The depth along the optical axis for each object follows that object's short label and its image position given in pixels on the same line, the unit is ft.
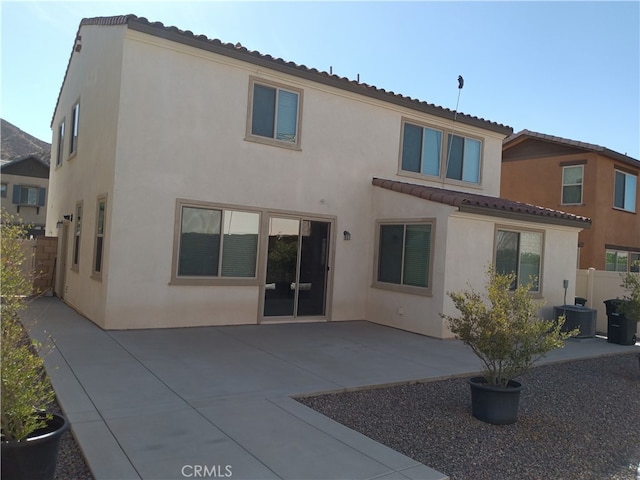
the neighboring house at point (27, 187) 123.65
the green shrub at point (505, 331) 18.02
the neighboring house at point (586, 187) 57.47
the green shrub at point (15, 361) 10.74
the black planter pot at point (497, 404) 17.95
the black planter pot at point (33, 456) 10.55
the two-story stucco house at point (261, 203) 30.78
